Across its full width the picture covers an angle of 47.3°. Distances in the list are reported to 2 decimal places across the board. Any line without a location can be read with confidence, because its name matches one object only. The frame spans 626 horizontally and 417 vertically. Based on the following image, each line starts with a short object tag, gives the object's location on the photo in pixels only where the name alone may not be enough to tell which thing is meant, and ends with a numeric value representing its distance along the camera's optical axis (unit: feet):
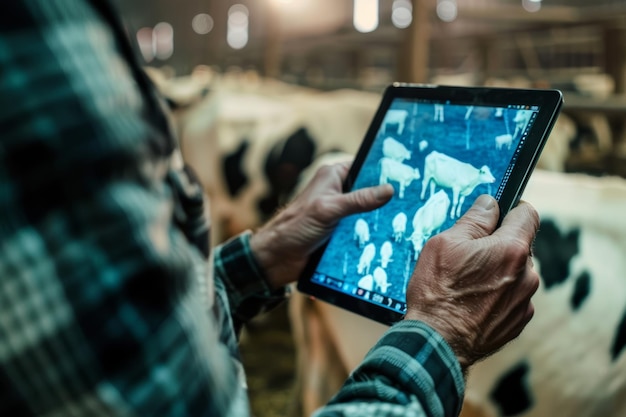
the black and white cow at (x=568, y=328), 4.32
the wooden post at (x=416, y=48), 10.15
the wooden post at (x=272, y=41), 19.97
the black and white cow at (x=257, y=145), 9.73
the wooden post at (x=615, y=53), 10.62
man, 1.61
